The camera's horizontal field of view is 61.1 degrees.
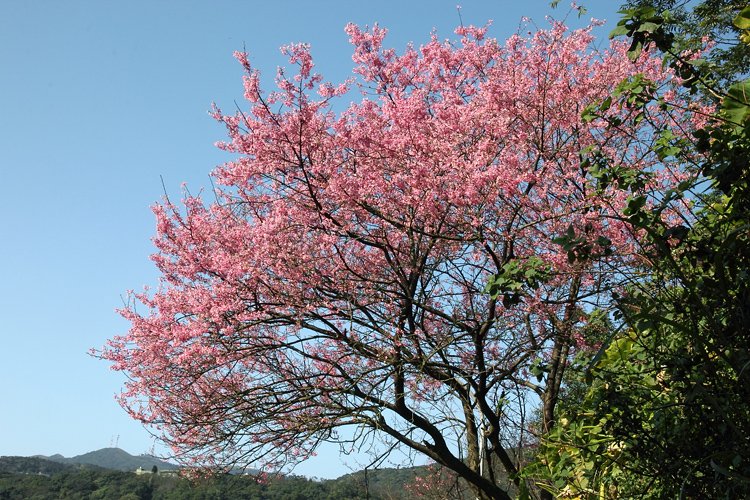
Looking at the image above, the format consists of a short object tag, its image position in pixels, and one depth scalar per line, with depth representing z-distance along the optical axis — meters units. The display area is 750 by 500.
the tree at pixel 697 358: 2.58
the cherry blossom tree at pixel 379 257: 6.63
